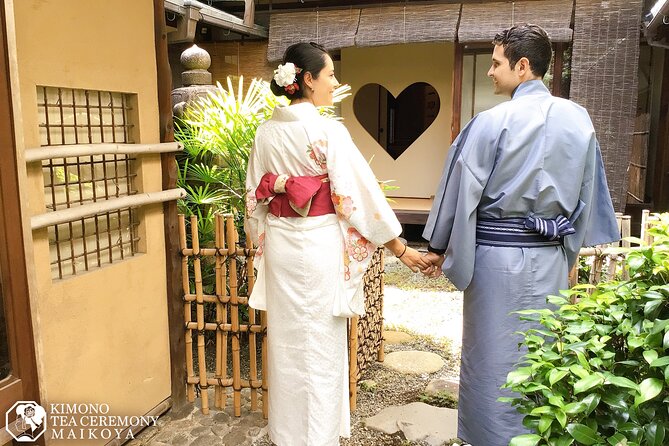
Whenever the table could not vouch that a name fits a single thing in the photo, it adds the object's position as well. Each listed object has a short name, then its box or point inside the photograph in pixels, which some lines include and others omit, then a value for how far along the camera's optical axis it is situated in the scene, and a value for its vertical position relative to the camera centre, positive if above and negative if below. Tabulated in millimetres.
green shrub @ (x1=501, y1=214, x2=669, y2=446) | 1396 -594
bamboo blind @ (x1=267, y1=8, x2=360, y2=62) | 9109 +2027
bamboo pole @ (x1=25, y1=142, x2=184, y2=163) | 2717 +11
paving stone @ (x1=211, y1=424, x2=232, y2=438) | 3723 -1891
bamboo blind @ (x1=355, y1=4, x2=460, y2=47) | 8578 +1970
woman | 3018 -485
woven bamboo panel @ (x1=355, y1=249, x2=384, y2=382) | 4473 -1430
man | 2920 -314
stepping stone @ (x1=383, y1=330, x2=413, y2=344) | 5613 -1921
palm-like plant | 4848 +33
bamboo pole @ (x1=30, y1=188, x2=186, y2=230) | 2762 -313
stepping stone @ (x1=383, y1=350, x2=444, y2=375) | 4879 -1921
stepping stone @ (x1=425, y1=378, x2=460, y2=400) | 4359 -1901
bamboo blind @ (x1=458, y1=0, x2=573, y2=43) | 8094 +1949
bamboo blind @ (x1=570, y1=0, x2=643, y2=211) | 7824 +1052
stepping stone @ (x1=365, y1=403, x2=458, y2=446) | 3691 -1893
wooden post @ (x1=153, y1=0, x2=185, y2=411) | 3658 -544
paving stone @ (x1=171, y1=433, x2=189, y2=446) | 3588 -1879
